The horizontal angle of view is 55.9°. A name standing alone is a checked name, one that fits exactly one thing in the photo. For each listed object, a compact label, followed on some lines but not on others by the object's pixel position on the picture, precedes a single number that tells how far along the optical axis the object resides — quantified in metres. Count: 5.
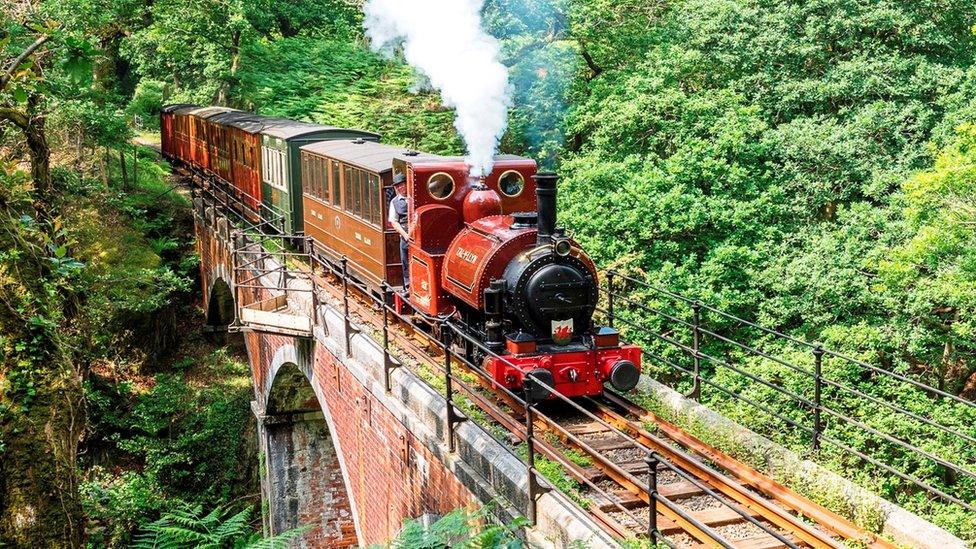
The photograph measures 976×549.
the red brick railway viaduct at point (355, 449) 6.95
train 8.93
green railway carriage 16.91
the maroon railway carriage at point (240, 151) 19.95
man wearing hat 10.96
